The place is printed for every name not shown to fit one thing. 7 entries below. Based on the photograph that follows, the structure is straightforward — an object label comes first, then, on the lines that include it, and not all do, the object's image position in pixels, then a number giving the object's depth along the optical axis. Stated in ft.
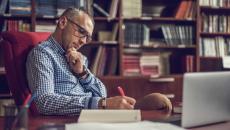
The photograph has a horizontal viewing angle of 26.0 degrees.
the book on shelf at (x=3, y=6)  18.53
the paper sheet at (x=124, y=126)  7.11
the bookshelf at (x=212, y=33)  20.89
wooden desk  8.42
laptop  7.93
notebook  7.82
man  10.24
